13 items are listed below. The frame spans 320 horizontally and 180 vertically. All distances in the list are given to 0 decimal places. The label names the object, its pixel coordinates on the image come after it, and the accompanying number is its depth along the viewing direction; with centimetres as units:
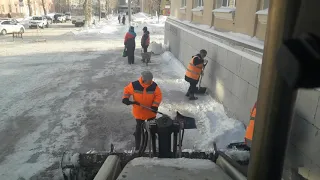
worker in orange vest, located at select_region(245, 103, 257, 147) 380
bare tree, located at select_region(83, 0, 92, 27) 3371
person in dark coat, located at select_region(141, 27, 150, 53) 1333
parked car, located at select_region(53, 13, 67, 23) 4797
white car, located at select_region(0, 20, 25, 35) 2495
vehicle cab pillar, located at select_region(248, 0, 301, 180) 111
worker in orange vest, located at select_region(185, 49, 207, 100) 722
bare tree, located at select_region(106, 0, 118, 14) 8074
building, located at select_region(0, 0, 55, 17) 5000
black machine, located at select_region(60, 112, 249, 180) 342
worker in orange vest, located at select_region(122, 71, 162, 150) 446
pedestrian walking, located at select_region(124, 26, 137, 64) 1214
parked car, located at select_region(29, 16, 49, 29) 3401
